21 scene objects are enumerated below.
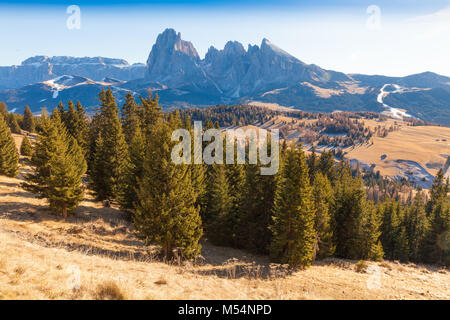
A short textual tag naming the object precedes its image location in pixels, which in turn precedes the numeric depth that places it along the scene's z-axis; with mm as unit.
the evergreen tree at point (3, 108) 88956
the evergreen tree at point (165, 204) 20594
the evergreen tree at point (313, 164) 58119
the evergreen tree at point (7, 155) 40469
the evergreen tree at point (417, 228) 56781
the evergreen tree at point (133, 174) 30594
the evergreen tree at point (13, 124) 88250
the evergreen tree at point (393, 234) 54469
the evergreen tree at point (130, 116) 47375
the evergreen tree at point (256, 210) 31906
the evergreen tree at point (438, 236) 57000
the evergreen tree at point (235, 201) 33781
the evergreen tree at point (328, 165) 59450
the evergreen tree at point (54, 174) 24750
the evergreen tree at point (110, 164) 33750
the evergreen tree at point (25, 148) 59144
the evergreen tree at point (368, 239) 40906
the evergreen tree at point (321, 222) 32219
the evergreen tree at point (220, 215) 33156
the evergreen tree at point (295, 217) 24719
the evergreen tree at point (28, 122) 103438
